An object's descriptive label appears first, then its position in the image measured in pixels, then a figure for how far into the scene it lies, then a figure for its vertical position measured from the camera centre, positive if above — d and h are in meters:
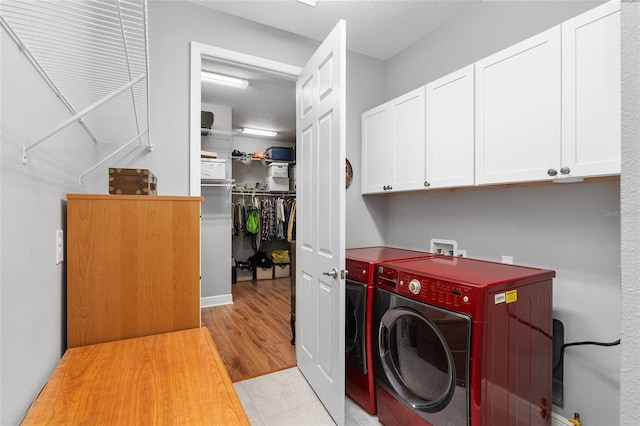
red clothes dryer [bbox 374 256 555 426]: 1.28 -0.65
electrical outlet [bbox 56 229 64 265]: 1.10 -0.15
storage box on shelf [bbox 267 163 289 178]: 5.43 +0.74
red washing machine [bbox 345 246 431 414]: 1.81 -0.76
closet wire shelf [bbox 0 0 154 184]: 0.73 +0.47
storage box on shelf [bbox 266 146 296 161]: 5.43 +1.06
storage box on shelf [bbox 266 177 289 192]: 5.45 +0.48
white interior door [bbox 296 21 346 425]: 1.65 -0.08
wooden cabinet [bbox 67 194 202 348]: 1.20 -0.25
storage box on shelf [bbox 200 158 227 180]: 3.81 +0.54
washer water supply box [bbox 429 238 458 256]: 2.25 -0.29
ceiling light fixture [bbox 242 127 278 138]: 5.51 +1.52
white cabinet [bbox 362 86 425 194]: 2.17 +0.53
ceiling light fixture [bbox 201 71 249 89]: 3.34 +1.55
